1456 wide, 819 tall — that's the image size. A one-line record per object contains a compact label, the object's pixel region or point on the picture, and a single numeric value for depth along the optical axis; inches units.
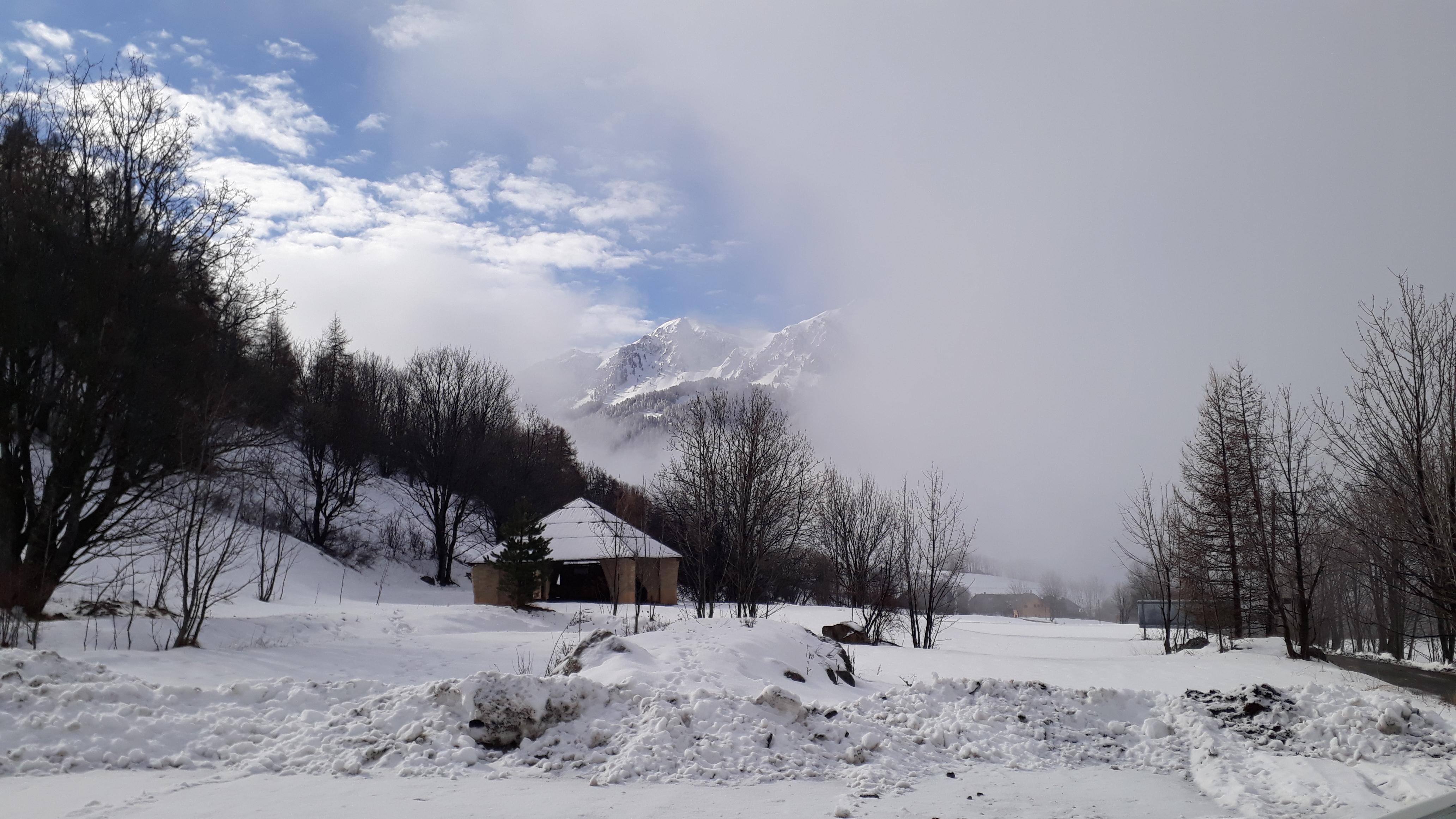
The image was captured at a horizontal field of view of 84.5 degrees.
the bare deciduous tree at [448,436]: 1681.8
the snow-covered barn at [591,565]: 1316.4
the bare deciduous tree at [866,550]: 815.7
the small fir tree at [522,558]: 1051.9
